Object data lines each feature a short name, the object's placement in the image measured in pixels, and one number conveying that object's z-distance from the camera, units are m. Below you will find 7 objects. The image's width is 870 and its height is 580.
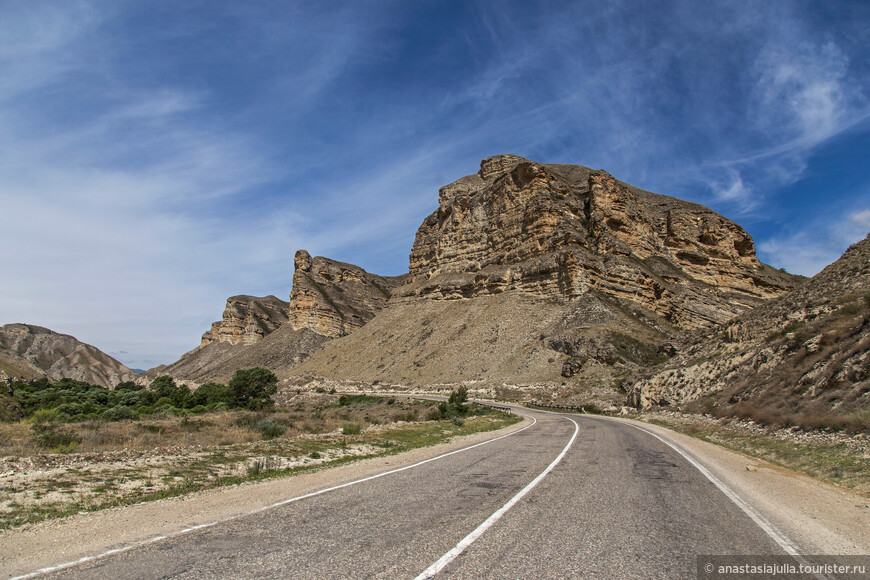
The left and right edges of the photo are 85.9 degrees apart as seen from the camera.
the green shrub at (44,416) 22.88
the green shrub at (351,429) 18.26
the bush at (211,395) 50.81
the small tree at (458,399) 31.33
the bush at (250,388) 47.84
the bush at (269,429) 17.25
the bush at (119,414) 27.74
